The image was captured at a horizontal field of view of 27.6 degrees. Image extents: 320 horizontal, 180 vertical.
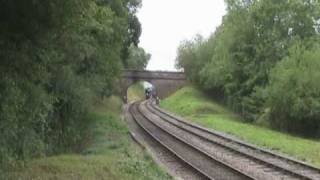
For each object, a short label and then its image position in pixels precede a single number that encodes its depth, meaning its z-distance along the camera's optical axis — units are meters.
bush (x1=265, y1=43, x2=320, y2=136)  43.78
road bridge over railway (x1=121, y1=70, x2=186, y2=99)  112.38
